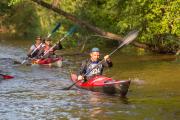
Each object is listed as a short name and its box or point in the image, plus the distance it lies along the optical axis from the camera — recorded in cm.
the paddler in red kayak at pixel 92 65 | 1595
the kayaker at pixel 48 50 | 2439
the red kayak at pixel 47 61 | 2381
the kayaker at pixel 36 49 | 2490
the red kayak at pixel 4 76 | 1927
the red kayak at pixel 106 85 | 1459
